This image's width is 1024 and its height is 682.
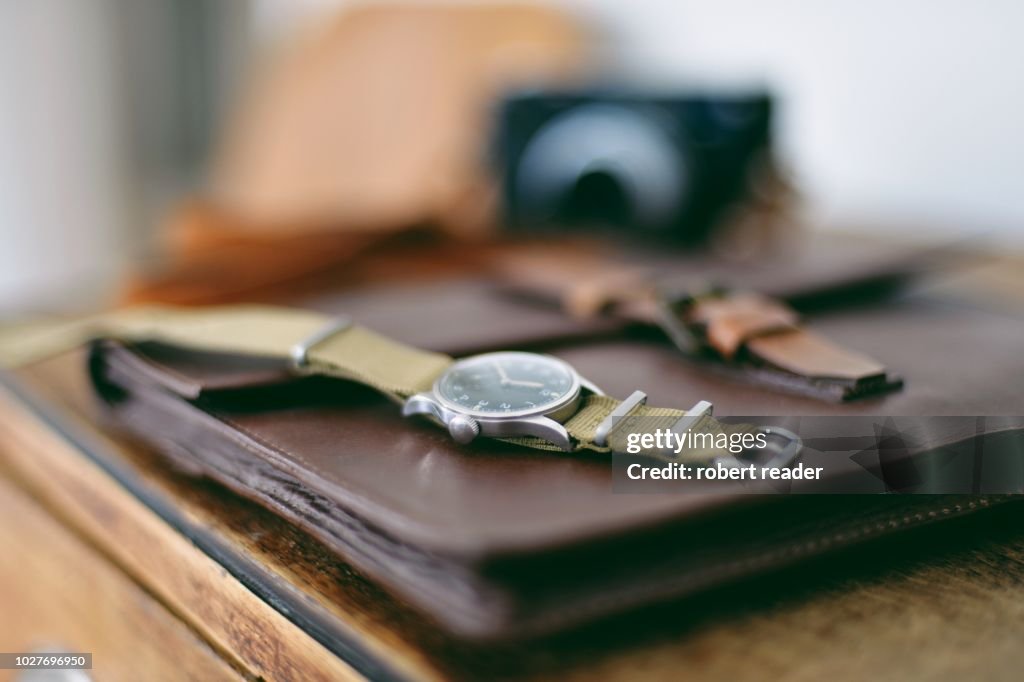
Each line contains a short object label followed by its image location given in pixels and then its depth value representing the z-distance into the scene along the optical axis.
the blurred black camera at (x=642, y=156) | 0.73
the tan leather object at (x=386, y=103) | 1.10
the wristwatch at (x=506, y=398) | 0.33
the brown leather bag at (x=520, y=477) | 0.26
